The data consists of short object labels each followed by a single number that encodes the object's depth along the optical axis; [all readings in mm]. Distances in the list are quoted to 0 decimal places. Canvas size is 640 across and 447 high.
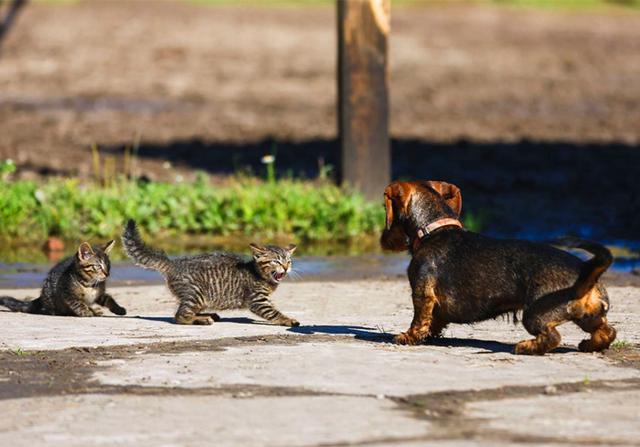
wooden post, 15289
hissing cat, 10203
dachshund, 8500
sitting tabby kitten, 10578
